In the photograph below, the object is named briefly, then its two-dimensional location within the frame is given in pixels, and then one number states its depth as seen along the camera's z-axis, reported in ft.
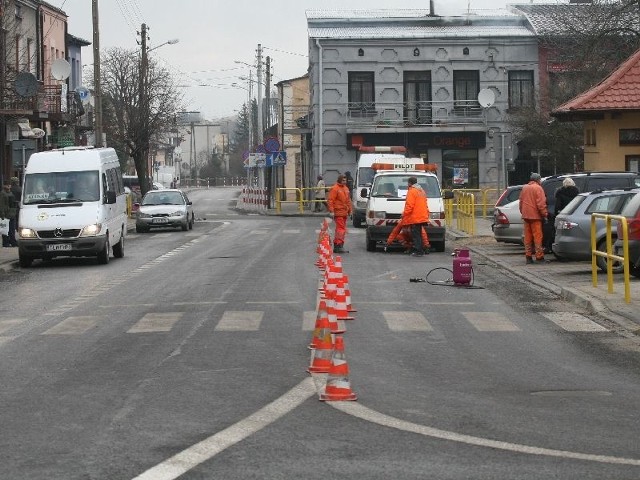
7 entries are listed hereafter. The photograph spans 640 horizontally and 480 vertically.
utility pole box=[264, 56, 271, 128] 270.87
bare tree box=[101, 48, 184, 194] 224.53
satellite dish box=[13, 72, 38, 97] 125.59
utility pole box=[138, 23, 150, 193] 221.25
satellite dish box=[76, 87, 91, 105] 184.79
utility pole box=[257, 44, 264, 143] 258.78
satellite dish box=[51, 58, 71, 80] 153.07
